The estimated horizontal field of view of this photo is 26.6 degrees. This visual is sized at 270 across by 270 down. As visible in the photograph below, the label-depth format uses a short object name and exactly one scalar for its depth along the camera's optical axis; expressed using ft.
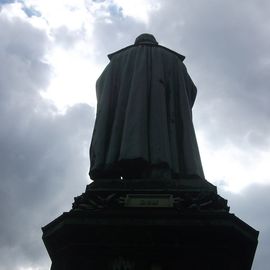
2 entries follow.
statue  32.30
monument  24.57
